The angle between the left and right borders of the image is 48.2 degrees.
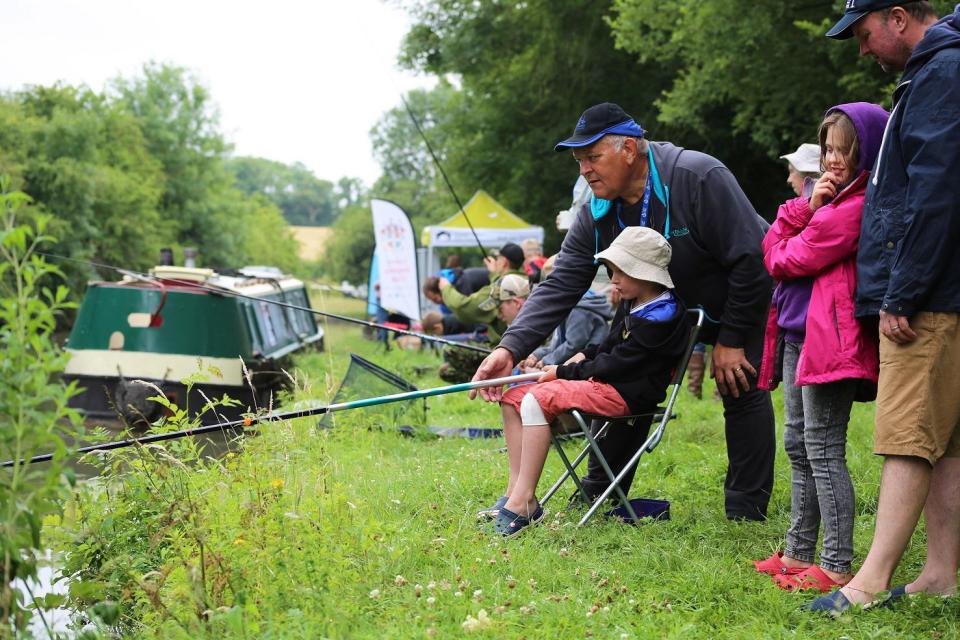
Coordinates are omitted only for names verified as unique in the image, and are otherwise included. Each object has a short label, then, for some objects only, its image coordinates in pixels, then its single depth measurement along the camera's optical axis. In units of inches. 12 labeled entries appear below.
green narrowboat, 565.0
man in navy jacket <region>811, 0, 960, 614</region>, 135.3
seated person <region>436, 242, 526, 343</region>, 396.2
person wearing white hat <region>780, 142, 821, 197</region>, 217.3
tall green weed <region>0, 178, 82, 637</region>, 122.6
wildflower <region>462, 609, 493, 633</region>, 141.6
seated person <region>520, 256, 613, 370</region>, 275.8
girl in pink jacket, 151.9
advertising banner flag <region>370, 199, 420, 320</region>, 610.9
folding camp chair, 186.4
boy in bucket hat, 189.0
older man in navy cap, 191.9
